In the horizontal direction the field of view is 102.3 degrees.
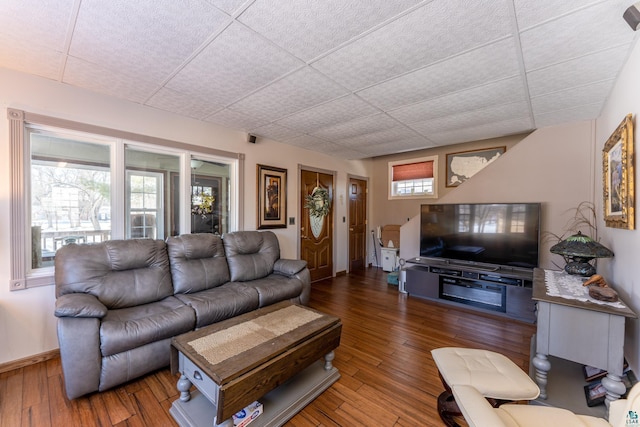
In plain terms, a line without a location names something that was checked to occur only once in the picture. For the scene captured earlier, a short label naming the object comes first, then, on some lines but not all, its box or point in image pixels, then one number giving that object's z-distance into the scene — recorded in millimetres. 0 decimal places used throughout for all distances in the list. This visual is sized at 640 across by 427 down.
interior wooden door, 5652
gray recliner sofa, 1779
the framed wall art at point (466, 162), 4355
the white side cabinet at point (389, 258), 5441
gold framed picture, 1662
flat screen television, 3305
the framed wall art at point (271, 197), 3959
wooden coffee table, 1426
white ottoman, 1367
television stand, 3160
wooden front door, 4664
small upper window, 5090
